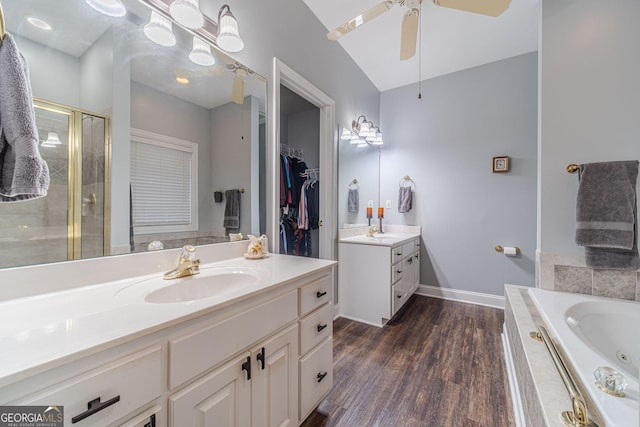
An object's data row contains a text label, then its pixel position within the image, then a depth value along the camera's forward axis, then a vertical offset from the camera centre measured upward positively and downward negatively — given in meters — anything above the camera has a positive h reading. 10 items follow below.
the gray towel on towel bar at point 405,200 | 3.19 +0.15
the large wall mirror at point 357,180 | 2.67 +0.37
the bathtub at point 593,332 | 0.86 -0.57
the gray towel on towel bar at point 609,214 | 1.49 -0.02
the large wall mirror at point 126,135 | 0.85 +0.34
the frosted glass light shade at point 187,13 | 1.10 +0.88
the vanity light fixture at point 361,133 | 2.81 +0.90
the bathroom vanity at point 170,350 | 0.51 -0.36
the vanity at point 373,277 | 2.32 -0.64
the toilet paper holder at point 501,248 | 2.67 -0.40
